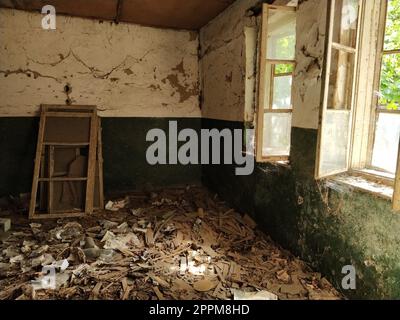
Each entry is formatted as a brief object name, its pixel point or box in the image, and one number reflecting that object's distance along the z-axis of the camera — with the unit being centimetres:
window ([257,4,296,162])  268
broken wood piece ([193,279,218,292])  237
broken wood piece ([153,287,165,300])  223
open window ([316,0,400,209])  221
